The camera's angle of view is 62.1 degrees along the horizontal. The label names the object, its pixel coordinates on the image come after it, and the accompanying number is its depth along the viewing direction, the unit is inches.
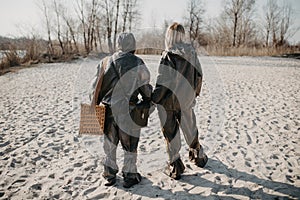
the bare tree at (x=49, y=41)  766.5
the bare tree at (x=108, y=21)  1007.8
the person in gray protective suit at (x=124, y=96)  109.1
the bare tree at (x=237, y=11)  1223.5
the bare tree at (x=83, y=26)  957.2
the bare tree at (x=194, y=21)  1378.0
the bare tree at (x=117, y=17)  1010.8
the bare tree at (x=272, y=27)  1170.5
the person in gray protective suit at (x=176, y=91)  111.3
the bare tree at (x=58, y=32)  826.8
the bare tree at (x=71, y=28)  910.4
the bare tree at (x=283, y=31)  1124.8
